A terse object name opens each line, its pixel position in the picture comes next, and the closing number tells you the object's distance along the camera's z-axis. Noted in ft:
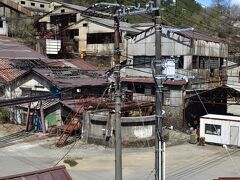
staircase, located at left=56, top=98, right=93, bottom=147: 100.94
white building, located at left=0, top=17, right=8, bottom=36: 177.47
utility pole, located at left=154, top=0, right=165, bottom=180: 43.21
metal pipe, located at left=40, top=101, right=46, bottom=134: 110.34
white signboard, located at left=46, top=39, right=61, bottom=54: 175.01
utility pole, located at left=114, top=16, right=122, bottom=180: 45.34
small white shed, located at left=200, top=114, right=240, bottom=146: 100.22
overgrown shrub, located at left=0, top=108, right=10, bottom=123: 125.49
